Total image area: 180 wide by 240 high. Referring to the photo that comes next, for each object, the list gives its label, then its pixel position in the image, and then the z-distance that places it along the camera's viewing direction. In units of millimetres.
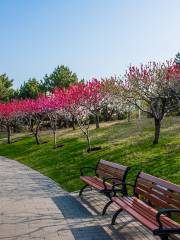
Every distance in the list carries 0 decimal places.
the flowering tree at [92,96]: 15148
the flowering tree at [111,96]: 14172
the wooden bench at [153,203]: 3469
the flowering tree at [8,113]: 20695
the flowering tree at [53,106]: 16344
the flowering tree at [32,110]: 18603
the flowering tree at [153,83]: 11526
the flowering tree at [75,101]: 14966
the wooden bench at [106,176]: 5432
